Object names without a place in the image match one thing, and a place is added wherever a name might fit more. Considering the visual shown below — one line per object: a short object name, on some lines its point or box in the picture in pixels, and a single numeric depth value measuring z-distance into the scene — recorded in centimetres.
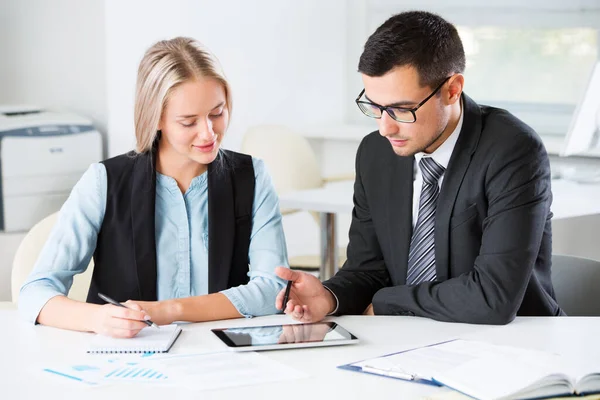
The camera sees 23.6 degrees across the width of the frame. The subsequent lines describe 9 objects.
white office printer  545
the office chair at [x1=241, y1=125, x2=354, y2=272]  571
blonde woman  314
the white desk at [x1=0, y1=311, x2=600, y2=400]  252
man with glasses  301
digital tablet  277
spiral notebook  273
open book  249
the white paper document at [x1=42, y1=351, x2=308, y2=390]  257
